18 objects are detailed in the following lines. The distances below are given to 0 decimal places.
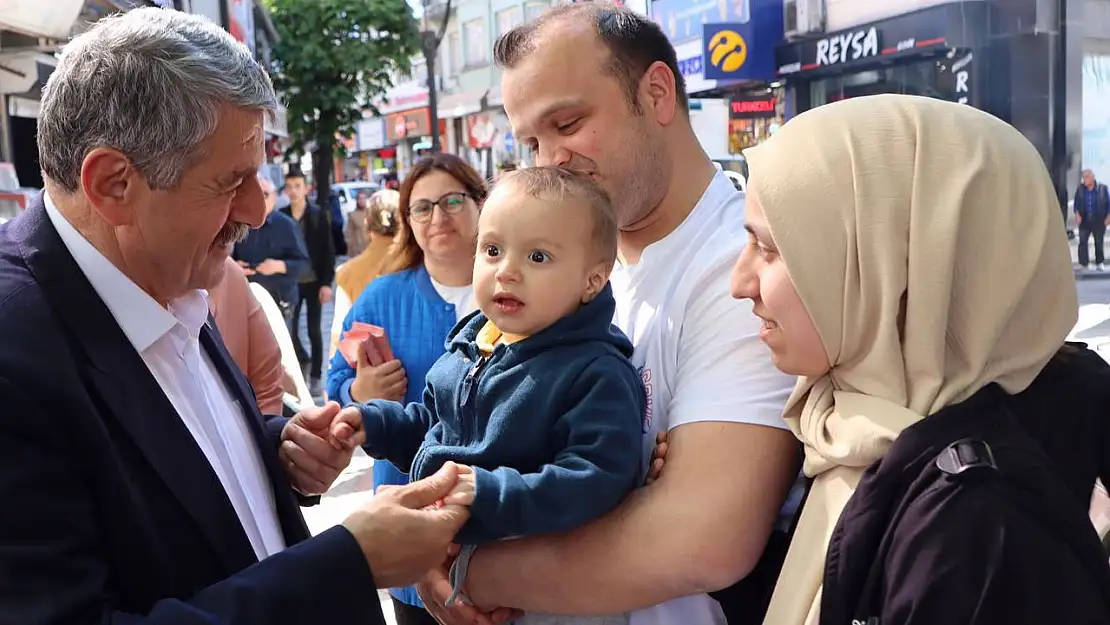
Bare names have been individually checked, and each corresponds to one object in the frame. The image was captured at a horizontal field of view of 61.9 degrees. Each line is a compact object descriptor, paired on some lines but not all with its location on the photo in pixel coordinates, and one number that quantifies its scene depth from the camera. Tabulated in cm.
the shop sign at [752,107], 1994
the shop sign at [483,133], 2348
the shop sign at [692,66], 1964
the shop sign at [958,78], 1412
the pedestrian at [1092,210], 1339
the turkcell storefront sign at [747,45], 1797
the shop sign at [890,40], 1411
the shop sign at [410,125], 3400
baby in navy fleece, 153
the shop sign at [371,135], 3800
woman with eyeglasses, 302
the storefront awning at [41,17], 503
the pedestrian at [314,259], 875
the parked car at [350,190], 2333
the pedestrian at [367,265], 433
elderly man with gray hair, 122
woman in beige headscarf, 126
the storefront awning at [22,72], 596
